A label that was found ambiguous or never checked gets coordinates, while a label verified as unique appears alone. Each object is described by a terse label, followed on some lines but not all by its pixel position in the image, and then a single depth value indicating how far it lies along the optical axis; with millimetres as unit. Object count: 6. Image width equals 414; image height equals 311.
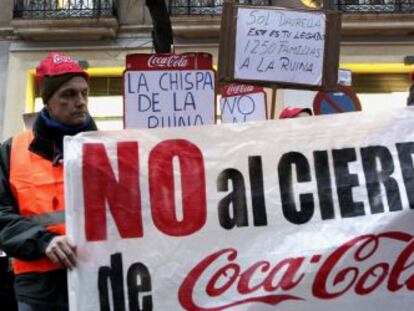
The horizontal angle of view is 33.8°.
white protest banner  2484
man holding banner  2422
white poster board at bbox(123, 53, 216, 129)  4766
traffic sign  6512
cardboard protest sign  4906
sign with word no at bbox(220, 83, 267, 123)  6750
